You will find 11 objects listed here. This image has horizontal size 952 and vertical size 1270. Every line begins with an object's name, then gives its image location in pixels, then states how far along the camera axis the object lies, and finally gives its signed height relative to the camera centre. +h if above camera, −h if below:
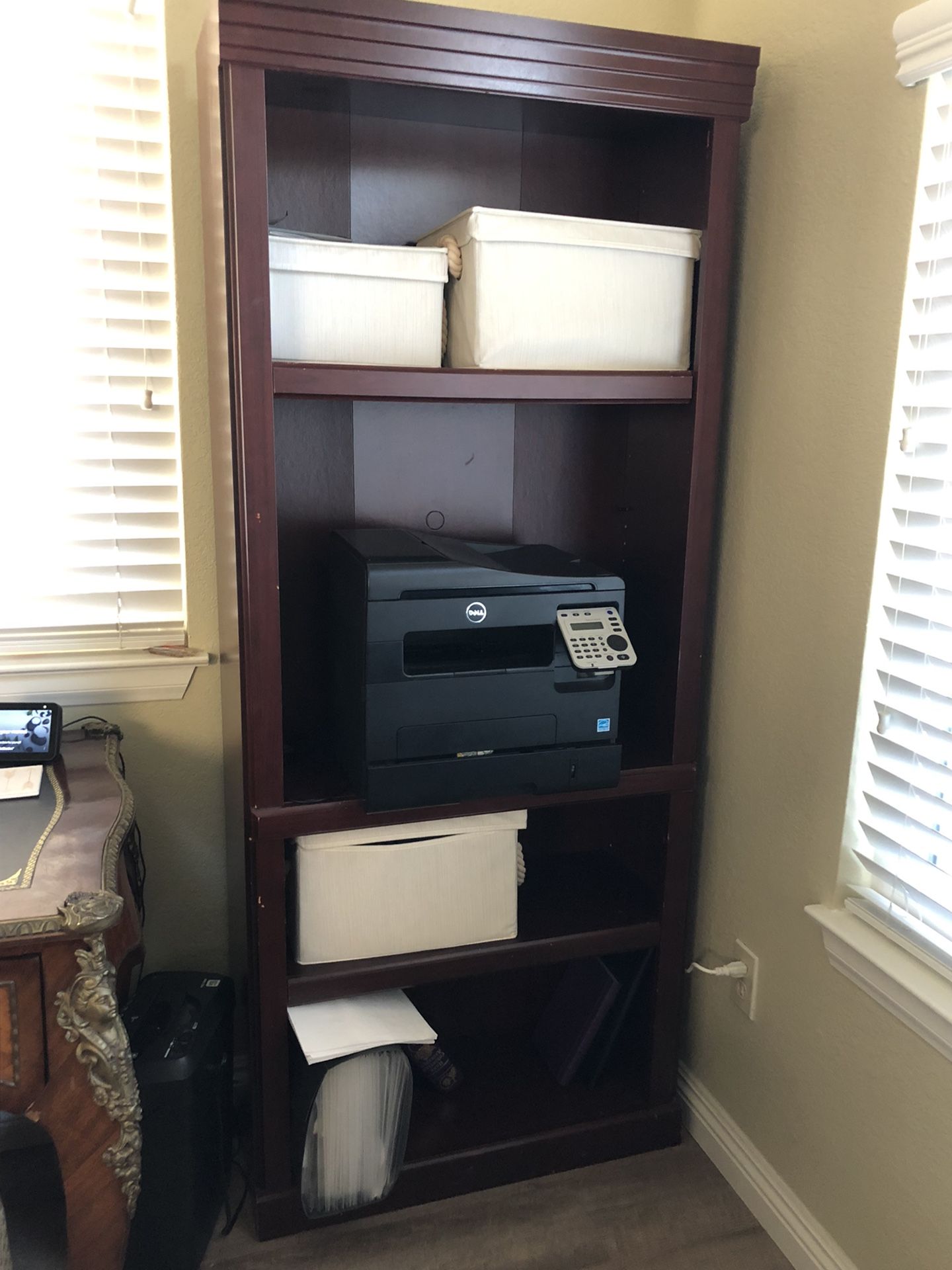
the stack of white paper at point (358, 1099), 1.58 -1.06
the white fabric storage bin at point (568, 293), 1.50 +0.19
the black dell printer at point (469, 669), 1.50 -0.38
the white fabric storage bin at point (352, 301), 1.44 +0.16
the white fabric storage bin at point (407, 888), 1.61 -0.74
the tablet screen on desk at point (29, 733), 1.59 -0.50
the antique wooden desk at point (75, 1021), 1.15 -0.69
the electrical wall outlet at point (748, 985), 1.74 -0.94
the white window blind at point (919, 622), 1.30 -0.25
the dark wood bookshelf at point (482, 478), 1.41 -0.10
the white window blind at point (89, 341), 1.64 +0.11
